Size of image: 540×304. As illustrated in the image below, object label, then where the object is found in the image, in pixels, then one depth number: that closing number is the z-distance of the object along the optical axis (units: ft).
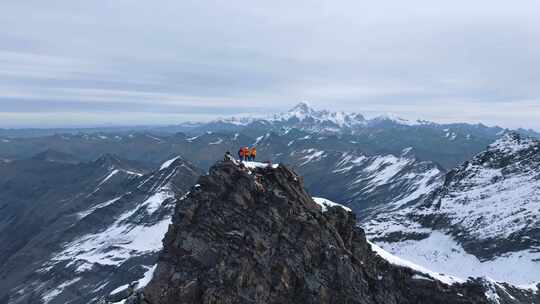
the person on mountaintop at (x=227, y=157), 192.39
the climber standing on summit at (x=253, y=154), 214.61
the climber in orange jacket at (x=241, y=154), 214.28
